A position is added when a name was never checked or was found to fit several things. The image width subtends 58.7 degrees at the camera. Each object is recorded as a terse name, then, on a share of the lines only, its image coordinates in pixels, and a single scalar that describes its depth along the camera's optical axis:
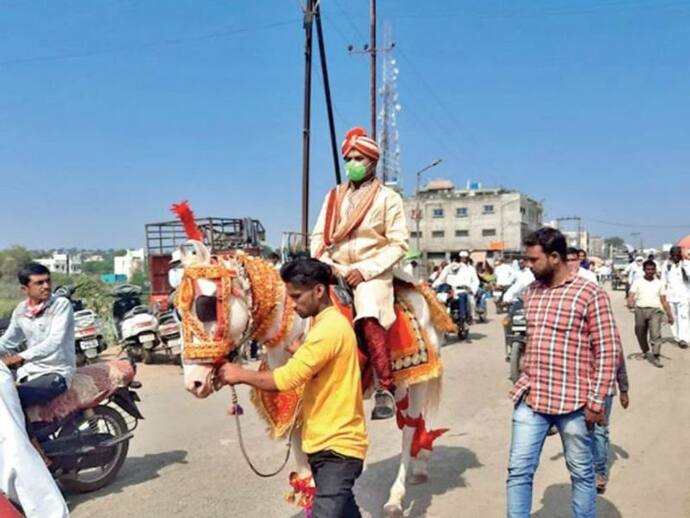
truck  12.98
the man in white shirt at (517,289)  7.91
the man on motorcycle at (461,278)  13.99
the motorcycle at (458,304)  13.29
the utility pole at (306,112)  12.36
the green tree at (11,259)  22.71
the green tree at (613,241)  119.49
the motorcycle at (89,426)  4.57
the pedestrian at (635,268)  15.89
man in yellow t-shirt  2.78
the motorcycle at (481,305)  16.23
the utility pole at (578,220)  74.56
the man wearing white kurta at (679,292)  11.21
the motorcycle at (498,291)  16.08
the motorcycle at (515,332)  7.39
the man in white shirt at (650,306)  9.98
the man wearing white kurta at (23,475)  2.40
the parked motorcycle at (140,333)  10.40
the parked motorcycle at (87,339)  9.59
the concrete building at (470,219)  65.06
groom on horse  4.10
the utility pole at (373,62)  19.70
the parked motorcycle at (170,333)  10.01
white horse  3.03
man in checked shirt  3.27
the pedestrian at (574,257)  5.04
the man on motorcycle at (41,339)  4.62
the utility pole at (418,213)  35.17
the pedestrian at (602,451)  4.31
